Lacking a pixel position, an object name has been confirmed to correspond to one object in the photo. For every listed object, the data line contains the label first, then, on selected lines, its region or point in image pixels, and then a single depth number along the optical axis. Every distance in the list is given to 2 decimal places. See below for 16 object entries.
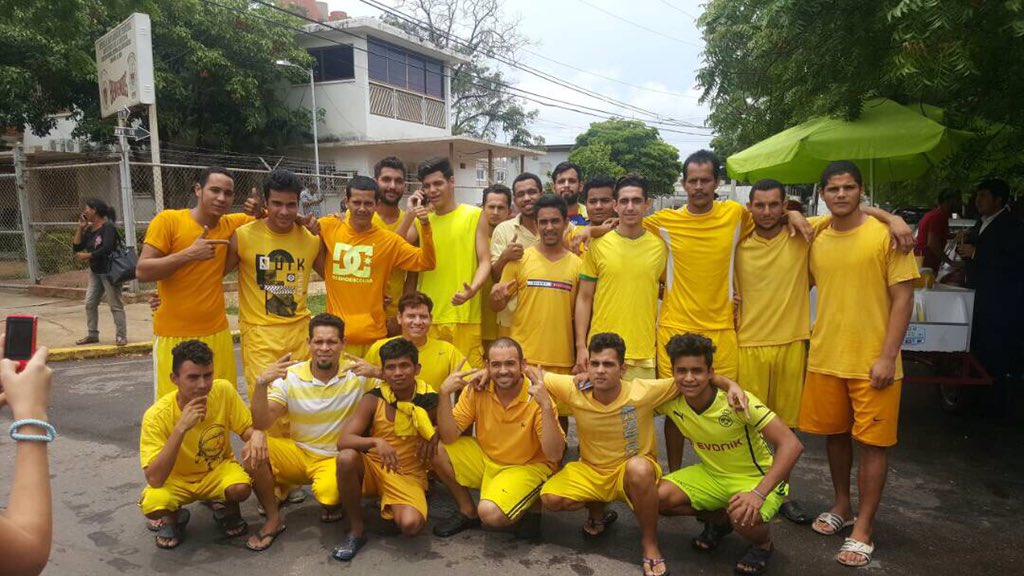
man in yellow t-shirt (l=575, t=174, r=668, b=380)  3.96
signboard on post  10.45
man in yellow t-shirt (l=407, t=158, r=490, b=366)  4.49
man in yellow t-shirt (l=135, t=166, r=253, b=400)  3.91
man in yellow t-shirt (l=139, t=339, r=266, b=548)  3.43
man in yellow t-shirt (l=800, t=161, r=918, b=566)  3.40
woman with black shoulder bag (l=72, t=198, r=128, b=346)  7.82
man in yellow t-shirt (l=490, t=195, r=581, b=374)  4.18
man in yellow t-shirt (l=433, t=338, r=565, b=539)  3.55
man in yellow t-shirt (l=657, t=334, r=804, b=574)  3.24
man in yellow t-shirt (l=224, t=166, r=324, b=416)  4.12
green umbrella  4.83
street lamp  18.59
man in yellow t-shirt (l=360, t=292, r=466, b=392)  4.00
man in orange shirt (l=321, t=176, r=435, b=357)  4.23
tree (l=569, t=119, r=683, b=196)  36.31
